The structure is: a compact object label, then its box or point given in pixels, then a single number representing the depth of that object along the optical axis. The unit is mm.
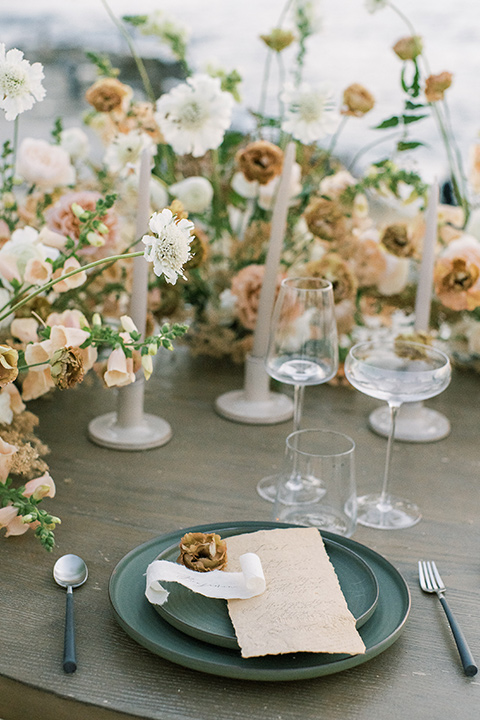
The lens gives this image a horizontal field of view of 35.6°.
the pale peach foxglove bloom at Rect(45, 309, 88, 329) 918
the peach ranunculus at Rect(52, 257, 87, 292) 874
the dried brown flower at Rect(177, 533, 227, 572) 721
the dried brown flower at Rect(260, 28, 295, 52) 1284
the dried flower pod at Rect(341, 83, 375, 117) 1259
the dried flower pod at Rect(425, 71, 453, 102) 1209
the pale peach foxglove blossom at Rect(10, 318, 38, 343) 974
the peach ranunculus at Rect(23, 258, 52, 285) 918
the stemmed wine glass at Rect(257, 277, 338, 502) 983
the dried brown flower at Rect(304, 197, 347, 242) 1244
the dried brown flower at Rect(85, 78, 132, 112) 1263
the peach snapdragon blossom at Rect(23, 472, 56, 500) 807
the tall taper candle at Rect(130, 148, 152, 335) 1061
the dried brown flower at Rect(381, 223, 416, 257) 1277
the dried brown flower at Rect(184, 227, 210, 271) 1125
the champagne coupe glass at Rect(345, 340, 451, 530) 926
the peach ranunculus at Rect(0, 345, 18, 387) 682
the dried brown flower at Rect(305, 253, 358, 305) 1247
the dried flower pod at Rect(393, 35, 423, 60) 1257
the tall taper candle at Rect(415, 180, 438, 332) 1205
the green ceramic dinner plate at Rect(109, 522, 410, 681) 619
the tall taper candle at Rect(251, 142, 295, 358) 1153
